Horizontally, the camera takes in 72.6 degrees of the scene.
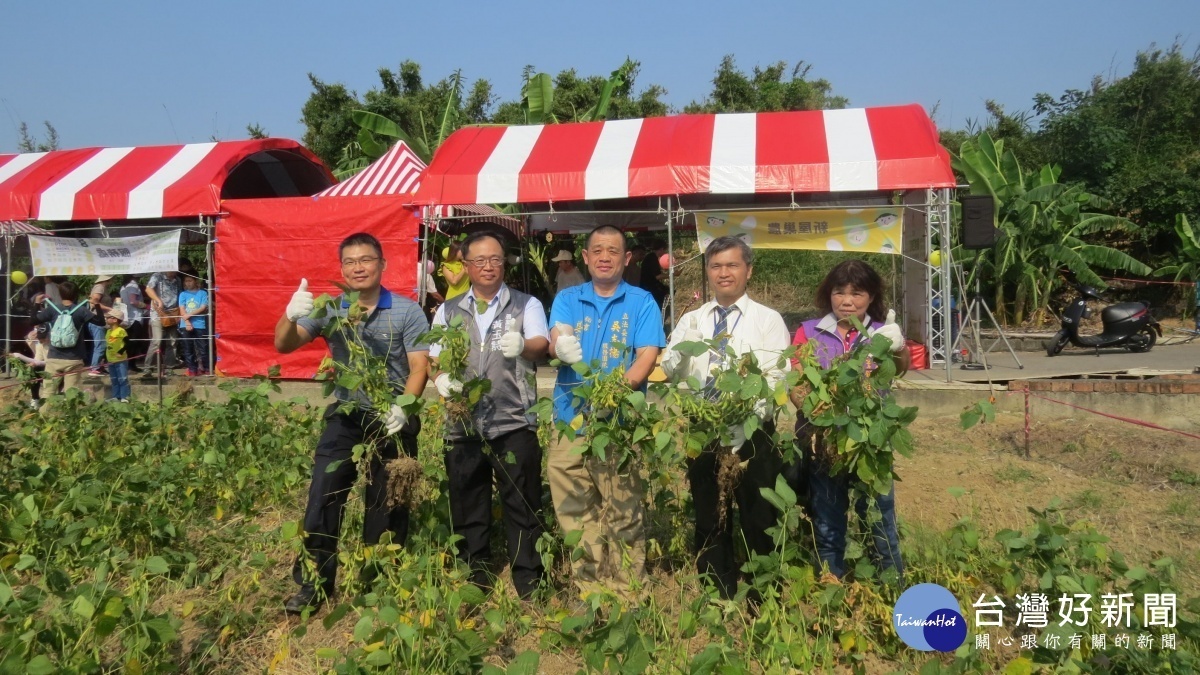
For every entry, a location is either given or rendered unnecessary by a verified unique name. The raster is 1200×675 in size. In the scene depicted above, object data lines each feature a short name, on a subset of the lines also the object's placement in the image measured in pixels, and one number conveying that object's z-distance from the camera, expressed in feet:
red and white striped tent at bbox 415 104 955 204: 25.09
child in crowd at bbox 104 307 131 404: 24.98
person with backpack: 24.67
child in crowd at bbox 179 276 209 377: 28.91
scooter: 31.94
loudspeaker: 26.40
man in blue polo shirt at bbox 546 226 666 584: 9.36
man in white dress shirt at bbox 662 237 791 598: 9.16
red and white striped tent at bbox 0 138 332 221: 28.78
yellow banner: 24.81
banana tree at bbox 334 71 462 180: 37.78
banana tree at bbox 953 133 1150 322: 36.42
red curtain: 27.43
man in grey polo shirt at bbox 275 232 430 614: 9.68
